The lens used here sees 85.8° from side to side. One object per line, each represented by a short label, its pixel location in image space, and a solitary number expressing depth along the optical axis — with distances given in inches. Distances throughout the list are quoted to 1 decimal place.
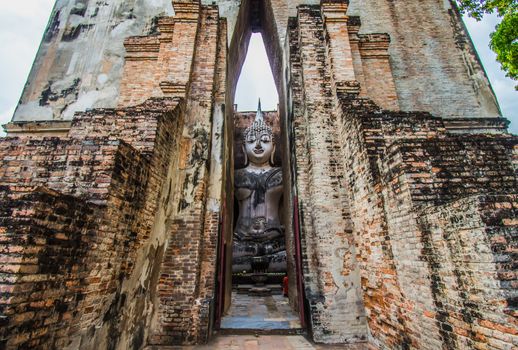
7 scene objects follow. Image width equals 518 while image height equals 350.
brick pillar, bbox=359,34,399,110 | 273.1
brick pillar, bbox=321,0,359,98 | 213.5
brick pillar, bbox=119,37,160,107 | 276.4
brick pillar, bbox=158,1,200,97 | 221.9
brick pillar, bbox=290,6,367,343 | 168.6
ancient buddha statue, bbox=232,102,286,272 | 413.1
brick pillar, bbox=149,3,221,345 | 169.2
